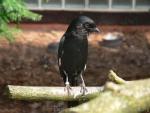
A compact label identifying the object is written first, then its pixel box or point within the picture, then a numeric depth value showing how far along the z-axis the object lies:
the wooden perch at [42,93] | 4.18
